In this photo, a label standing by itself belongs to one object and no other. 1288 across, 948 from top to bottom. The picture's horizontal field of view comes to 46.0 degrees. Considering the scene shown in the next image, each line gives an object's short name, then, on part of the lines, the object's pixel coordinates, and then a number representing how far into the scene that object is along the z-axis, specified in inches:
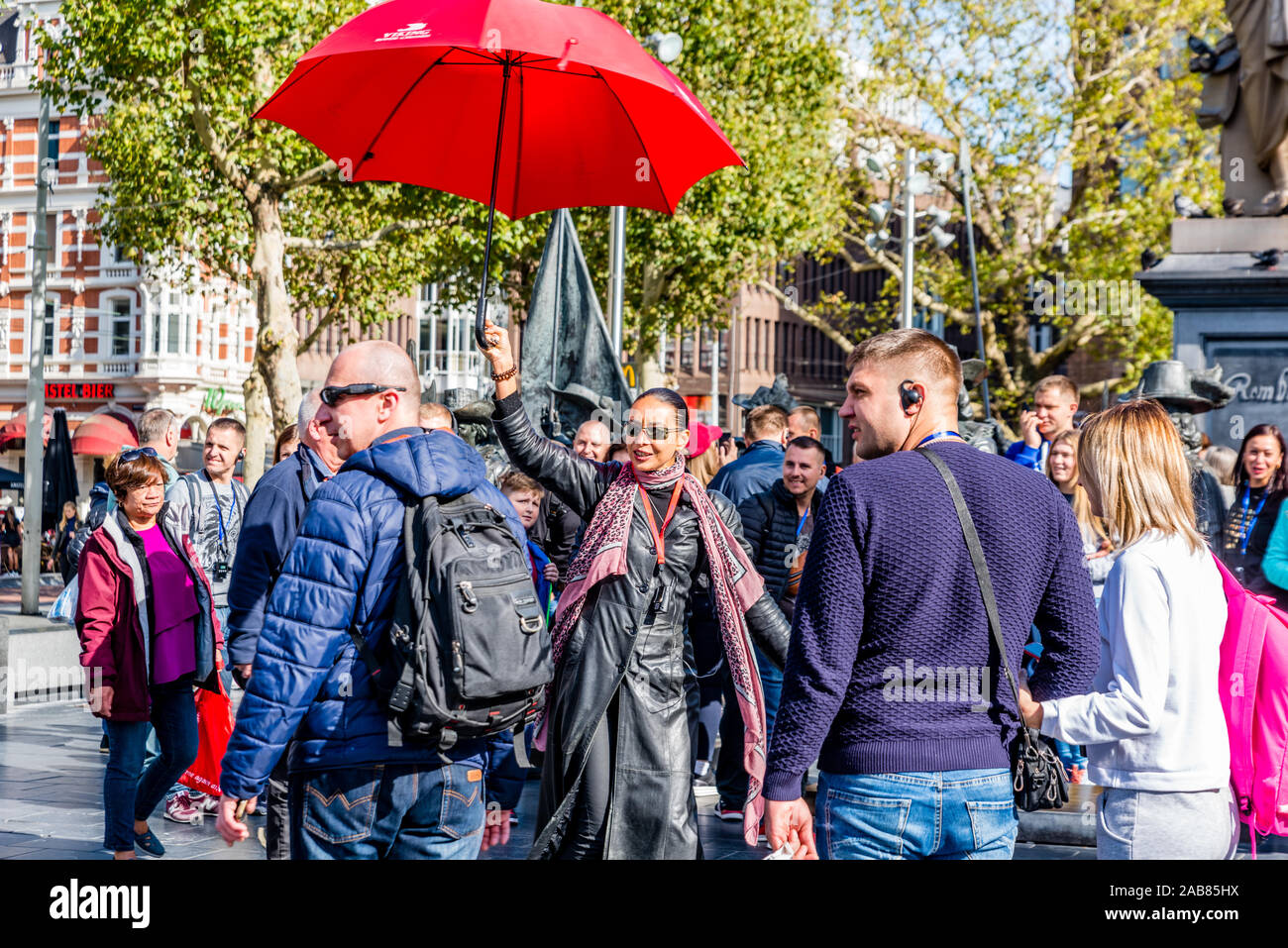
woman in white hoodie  140.5
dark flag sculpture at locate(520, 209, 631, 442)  345.7
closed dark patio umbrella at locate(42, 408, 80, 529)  834.8
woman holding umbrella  202.8
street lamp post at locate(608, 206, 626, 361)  656.4
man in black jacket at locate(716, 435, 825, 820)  297.9
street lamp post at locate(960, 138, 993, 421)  1090.9
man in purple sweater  125.0
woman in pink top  248.4
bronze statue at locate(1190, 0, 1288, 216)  492.1
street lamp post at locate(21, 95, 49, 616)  681.0
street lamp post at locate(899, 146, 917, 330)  915.3
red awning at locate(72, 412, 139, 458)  619.5
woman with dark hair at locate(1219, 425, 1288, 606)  305.1
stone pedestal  481.1
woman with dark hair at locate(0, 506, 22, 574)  1159.0
